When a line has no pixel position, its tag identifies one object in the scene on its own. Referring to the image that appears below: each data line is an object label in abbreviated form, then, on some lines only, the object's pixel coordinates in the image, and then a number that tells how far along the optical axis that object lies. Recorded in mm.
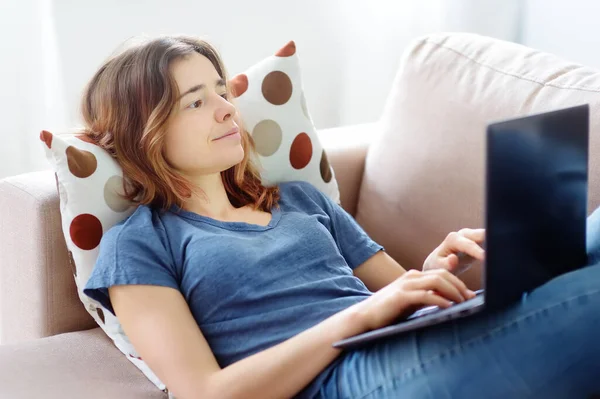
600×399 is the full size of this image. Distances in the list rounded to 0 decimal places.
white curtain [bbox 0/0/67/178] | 2711
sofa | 2184
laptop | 1733
